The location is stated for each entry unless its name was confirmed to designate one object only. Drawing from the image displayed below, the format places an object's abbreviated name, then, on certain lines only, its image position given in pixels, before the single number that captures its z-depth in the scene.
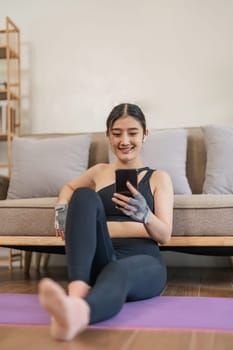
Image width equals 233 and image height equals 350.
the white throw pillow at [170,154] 2.76
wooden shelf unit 3.44
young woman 1.14
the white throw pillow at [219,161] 2.70
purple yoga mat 1.33
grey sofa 2.20
